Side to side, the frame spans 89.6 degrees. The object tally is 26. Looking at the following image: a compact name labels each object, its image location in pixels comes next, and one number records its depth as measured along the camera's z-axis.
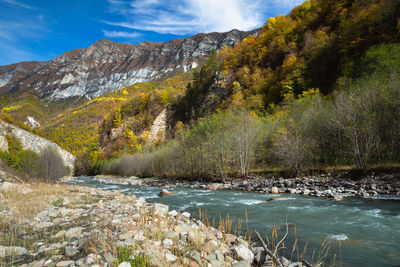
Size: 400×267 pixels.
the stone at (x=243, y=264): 4.16
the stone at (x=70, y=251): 4.59
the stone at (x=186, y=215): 8.69
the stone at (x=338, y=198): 13.05
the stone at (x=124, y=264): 3.64
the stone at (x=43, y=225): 7.09
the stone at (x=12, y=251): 4.52
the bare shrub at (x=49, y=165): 38.62
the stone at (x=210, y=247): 4.74
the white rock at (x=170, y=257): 4.14
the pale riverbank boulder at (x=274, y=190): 17.40
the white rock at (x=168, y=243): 4.82
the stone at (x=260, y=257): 4.61
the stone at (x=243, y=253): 4.70
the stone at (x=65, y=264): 3.97
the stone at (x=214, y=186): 23.47
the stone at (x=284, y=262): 4.47
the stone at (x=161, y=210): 7.94
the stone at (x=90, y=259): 3.99
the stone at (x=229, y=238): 5.83
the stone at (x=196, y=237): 5.02
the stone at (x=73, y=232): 5.94
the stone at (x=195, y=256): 4.15
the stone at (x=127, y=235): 5.07
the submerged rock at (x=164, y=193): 20.05
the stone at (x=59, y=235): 5.95
